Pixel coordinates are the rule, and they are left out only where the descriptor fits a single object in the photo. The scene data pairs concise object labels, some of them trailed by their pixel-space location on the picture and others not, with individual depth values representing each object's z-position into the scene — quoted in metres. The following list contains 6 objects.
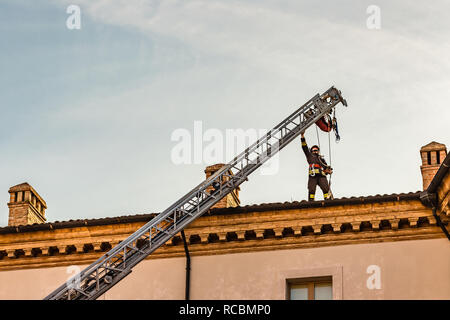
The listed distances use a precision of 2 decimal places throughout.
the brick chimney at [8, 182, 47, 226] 31.77
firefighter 29.90
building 25.66
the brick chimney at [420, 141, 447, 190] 29.17
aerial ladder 25.70
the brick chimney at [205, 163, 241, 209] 30.11
